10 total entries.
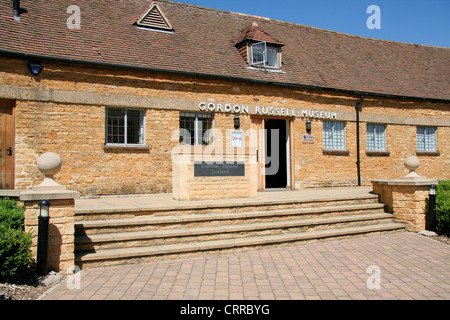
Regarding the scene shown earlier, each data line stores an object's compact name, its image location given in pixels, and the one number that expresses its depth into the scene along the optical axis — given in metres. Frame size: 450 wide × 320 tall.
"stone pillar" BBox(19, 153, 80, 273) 6.00
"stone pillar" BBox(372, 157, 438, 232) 9.57
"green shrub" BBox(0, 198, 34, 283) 5.37
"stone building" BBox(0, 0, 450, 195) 10.52
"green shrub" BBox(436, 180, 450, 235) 9.16
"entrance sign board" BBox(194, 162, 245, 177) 9.28
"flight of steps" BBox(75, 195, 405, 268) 6.75
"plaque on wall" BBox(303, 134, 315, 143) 14.27
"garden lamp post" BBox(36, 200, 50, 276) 5.80
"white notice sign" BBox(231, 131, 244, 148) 13.09
